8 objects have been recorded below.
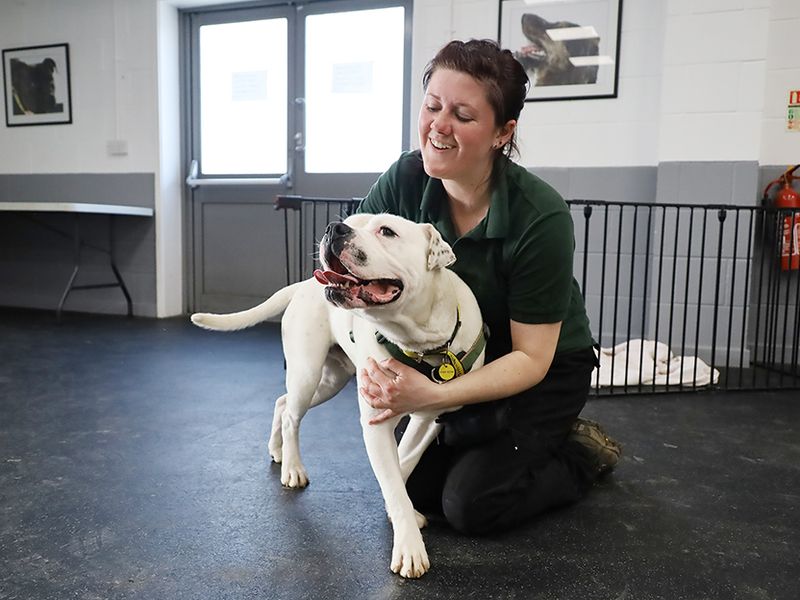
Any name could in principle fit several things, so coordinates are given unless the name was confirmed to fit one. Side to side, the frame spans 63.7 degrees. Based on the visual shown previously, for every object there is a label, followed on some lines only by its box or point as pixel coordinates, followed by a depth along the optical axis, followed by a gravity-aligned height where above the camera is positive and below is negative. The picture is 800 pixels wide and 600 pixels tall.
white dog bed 2.82 -0.75
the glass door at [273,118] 4.07 +0.51
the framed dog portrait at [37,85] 4.65 +0.77
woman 1.34 -0.22
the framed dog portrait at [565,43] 3.42 +0.84
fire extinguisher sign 3.21 +0.46
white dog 1.08 -0.27
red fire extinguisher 3.11 -0.10
